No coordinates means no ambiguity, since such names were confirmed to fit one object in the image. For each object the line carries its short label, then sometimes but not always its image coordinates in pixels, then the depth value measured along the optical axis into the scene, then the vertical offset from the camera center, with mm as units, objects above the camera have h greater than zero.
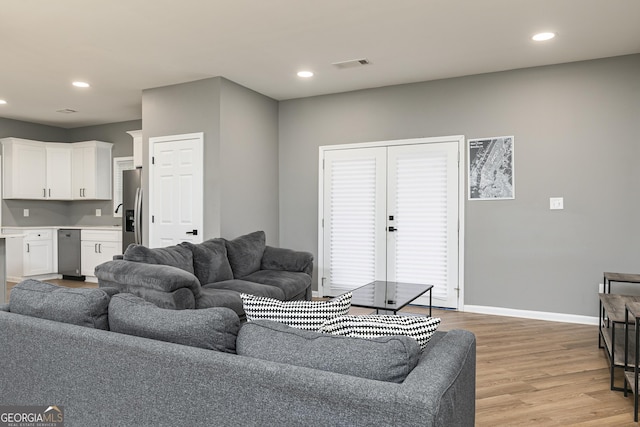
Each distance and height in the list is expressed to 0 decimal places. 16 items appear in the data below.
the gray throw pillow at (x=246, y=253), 4512 -440
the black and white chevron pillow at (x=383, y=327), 1465 -400
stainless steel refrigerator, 6227 +141
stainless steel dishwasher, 7194 -700
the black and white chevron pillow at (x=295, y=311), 1576 -370
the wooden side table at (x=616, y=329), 2693 -904
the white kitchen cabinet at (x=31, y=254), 6941 -692
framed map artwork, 4754 +473
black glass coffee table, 3291 -711
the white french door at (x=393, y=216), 5039 -56
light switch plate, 4535 +84
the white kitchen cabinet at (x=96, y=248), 6832 -572
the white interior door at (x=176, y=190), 5070 +265
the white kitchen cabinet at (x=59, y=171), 7420 +692
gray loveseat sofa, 3039 -528
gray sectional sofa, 1118 -475
